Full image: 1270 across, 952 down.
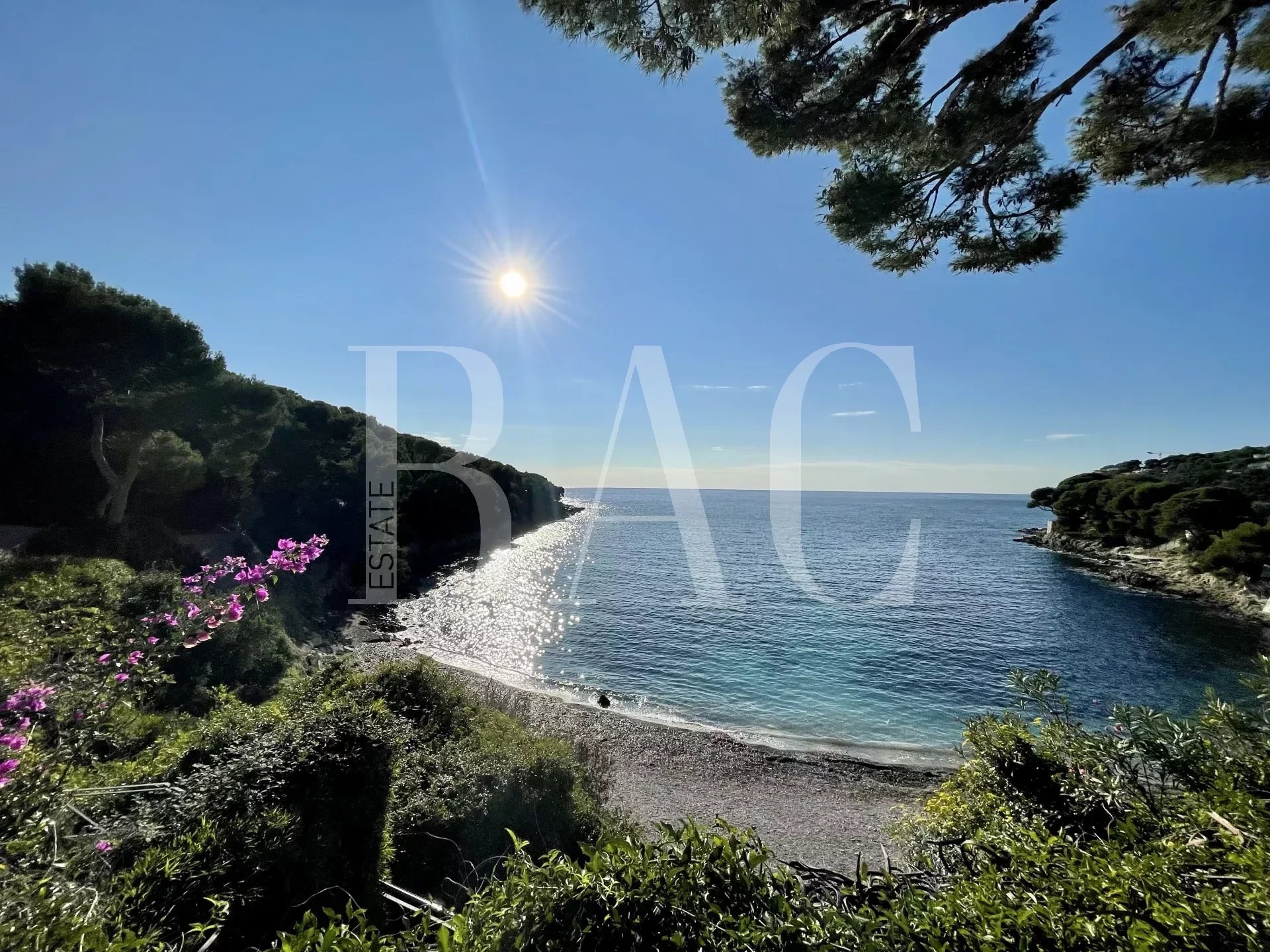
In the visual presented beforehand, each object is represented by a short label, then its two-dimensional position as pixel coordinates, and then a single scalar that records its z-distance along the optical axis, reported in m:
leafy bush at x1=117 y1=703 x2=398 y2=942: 3.57
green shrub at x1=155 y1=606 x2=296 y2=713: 12.52
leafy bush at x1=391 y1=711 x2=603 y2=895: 6.91
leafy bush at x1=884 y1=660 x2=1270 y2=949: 1.77
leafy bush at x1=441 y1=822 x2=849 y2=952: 1.84
